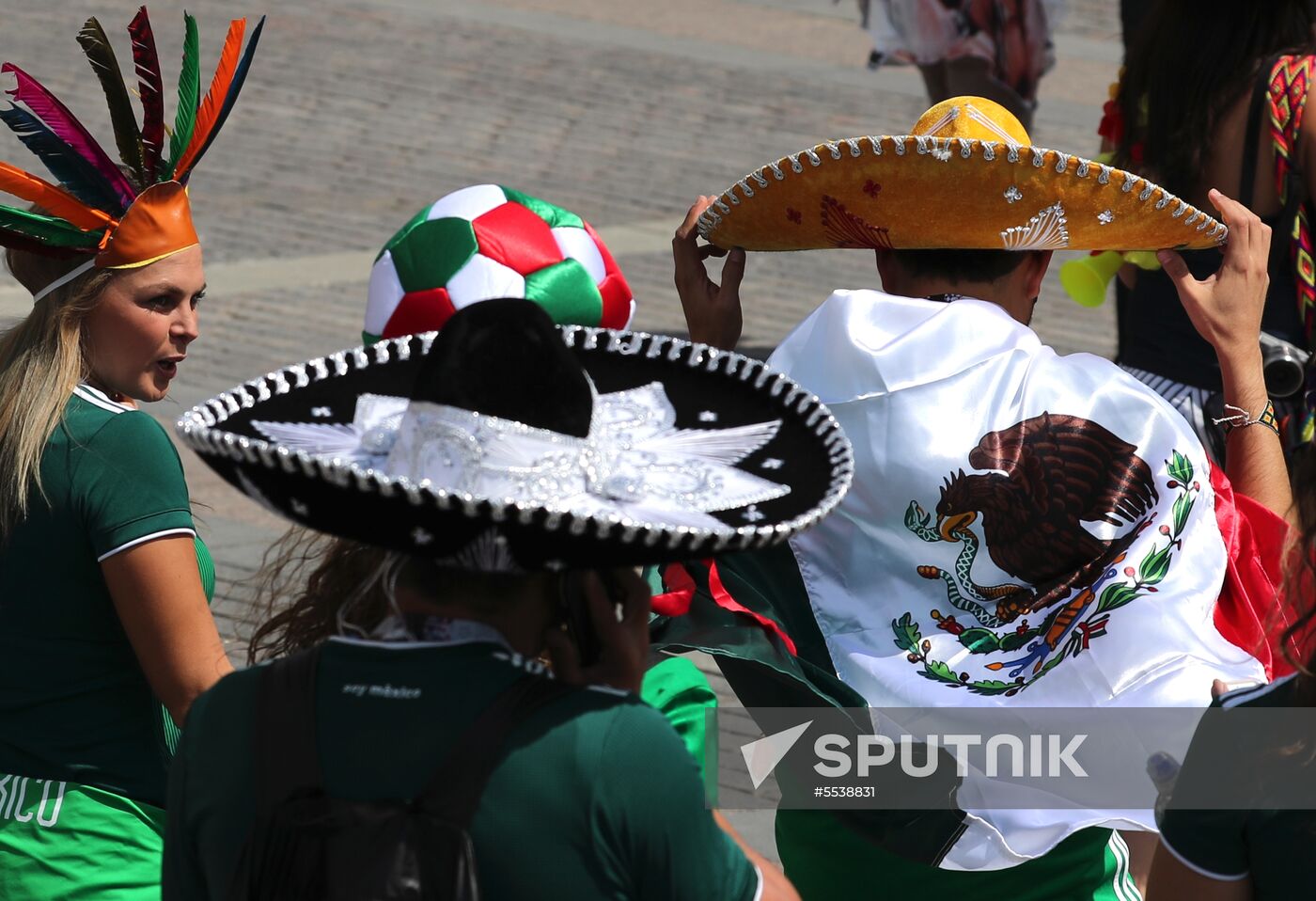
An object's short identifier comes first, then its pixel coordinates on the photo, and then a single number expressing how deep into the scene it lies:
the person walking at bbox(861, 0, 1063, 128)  16.69
